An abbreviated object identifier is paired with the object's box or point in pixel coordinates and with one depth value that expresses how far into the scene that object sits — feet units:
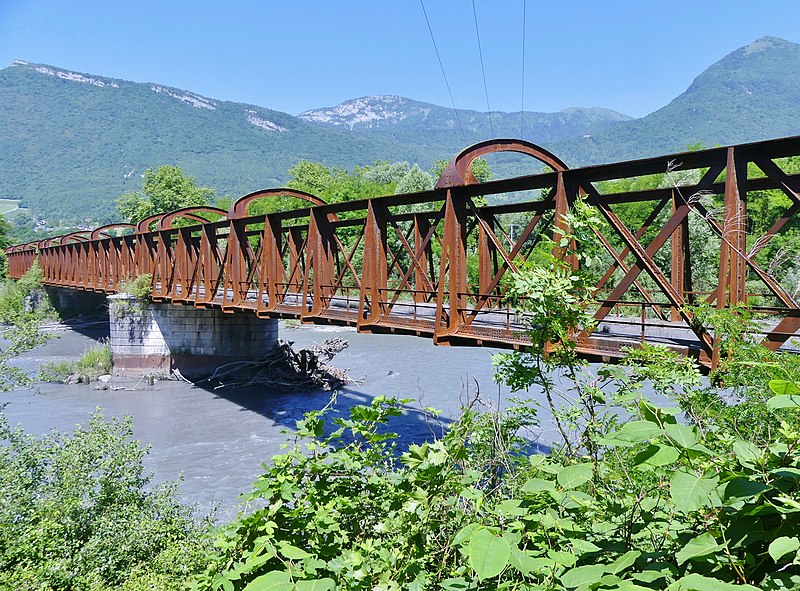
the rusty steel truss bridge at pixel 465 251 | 23.45
